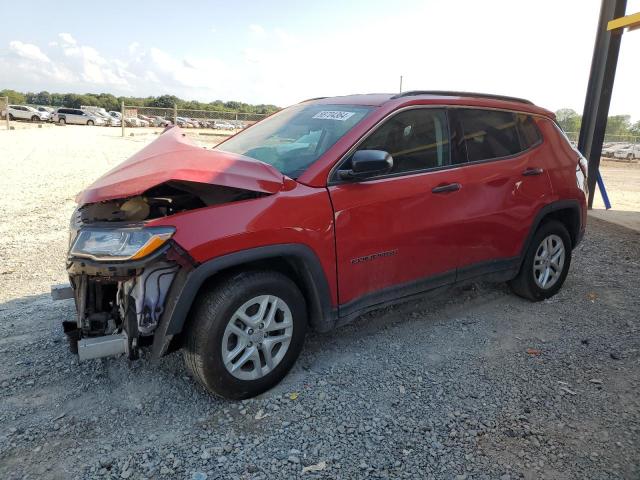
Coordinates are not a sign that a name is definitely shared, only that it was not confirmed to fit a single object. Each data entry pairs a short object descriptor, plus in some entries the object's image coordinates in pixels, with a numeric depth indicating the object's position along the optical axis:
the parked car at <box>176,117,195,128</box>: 34.44
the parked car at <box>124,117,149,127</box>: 36.91
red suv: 2.59
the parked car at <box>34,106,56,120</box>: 44.97
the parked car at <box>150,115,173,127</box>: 35.06
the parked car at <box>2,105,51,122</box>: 41.72
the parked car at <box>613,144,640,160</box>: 30.58
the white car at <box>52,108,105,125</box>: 45.31
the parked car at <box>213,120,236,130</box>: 32.81
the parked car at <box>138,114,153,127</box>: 36.22
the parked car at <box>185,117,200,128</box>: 34.38
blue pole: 10.20
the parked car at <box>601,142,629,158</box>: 31.72
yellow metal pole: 8.22
